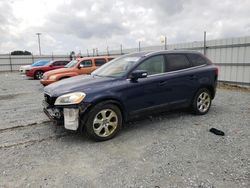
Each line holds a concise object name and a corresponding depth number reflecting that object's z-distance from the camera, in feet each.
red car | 49.22
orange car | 29.73
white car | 53.42
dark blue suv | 11.68
